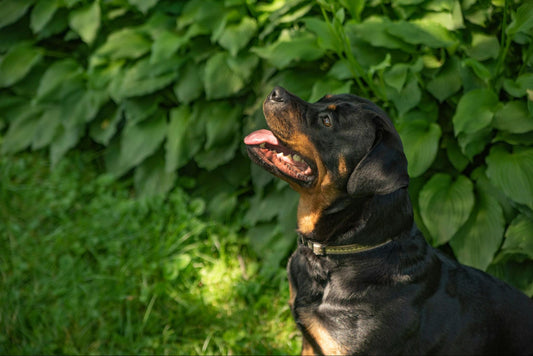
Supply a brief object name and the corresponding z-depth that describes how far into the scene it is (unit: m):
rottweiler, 2.57
